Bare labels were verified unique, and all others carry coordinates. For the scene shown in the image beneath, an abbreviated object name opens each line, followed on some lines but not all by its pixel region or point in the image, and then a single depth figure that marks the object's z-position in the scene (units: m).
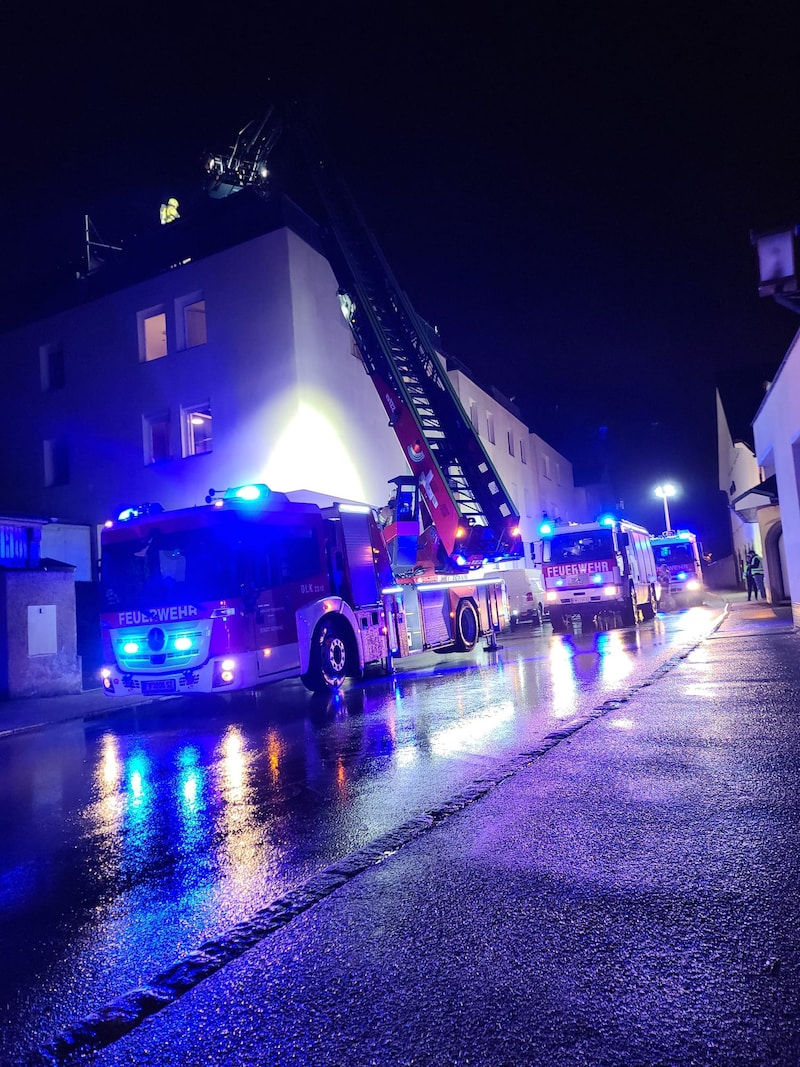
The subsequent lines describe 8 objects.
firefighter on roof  24.19
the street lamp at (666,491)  47.84
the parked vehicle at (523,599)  25.08
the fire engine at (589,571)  20.11
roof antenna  25.11
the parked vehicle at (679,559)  34.97
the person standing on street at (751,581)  30.85
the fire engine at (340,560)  10.23
